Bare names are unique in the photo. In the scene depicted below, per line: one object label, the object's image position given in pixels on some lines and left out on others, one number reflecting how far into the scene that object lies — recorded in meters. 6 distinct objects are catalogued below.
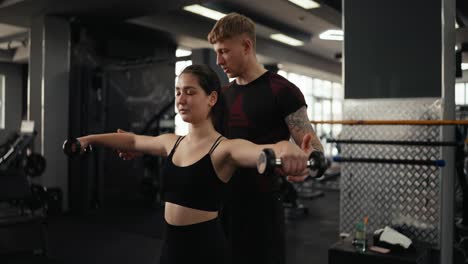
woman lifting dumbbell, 1.19
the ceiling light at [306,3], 5.32
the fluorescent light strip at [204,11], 5.79
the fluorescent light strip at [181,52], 7.84
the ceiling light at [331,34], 7.31
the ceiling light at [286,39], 7.45
